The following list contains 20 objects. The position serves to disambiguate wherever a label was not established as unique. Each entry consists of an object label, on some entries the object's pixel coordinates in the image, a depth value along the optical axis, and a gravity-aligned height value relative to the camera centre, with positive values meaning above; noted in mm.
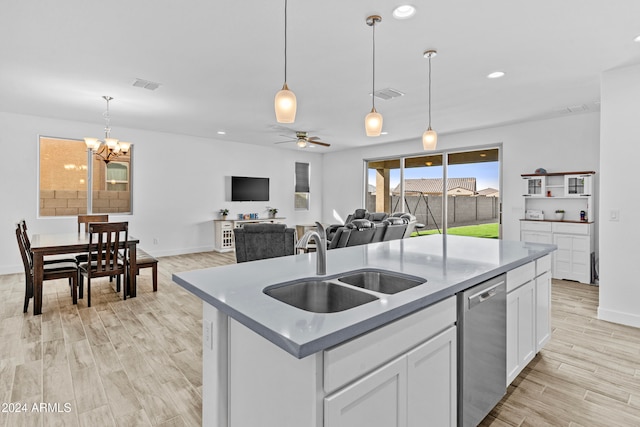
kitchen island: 1013 -500
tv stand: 7555 -550
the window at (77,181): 5824 +518
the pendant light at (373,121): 2565 +711
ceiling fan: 6379 +1378
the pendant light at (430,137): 3051 +667
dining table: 3490 -451
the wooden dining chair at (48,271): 3627 -706
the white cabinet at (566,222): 5008 -188
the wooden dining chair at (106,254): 3709 -531
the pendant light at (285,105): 2160 +685
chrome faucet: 1640 -171
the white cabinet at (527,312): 2055 -698
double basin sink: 1524 -392
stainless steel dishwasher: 1633 -738
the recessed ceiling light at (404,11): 2396 +1463
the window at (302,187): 9445 +638
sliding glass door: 6684 +449
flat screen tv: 8102 +504
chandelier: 4523 +884
